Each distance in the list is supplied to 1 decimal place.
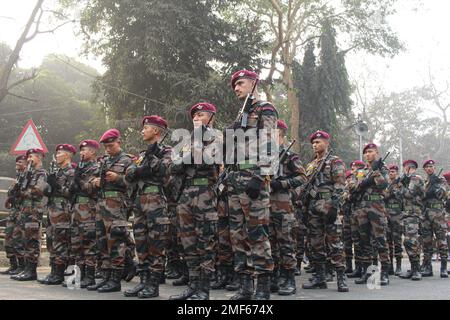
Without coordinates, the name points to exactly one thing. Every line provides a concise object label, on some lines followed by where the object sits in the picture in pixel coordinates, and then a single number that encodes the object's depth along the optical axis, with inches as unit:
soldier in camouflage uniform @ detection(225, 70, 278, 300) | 213.0
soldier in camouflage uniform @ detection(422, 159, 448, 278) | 380.0
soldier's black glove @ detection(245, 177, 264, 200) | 207.0
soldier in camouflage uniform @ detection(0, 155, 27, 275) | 330.3
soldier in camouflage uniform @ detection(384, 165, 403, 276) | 382.9
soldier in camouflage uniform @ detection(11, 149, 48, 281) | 305.7
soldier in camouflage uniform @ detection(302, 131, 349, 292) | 270.8
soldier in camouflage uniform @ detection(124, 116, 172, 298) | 237.5
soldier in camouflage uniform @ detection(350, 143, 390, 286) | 309.1
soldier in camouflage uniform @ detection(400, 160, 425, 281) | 369.1
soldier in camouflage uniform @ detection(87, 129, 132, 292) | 255.8
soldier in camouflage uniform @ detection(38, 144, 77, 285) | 292.7
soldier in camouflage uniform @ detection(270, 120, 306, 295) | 257.1
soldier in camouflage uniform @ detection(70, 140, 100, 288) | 275.9
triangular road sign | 352.8
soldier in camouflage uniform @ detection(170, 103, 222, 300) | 223.5
